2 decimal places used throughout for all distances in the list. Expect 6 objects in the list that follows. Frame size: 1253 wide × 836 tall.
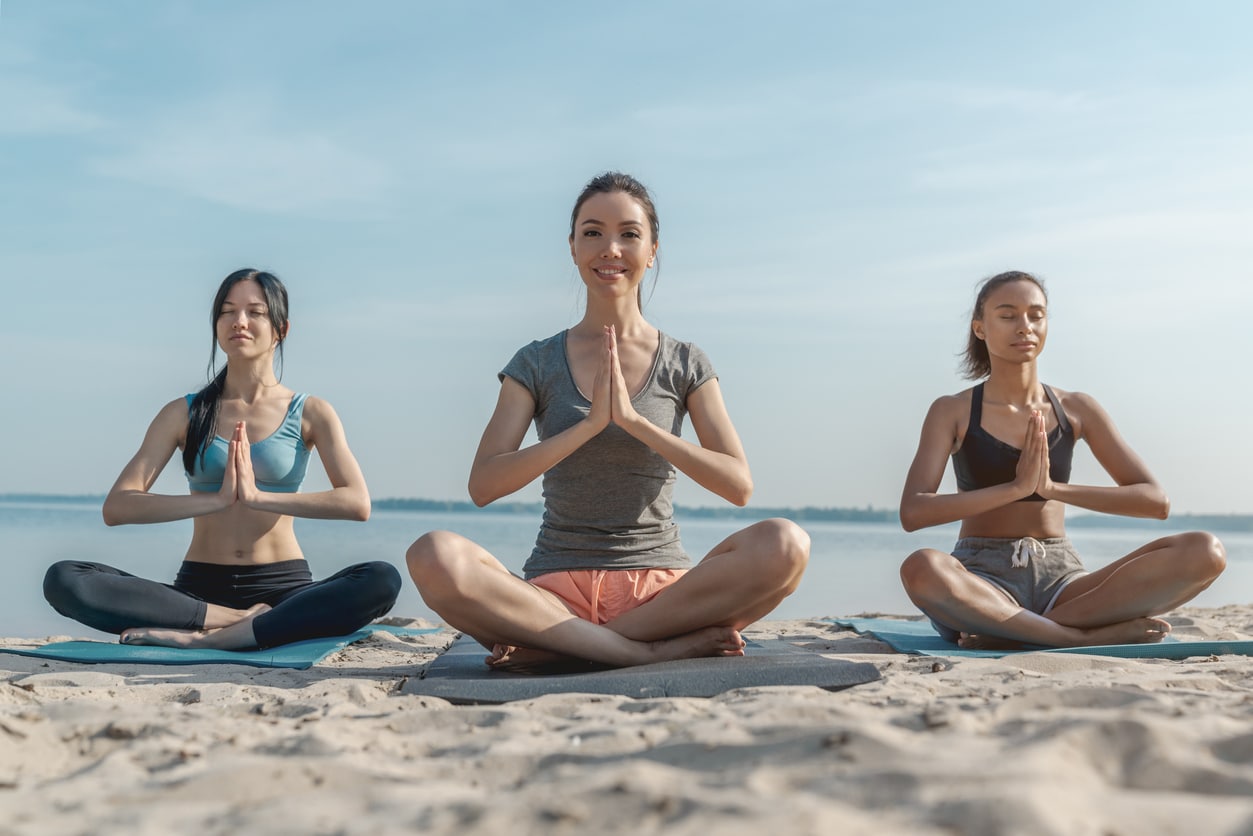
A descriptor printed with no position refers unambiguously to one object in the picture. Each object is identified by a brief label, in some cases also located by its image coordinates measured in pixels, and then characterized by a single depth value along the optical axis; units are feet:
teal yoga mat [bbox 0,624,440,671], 13.15
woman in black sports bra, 13.99
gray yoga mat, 9.60
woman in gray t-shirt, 11.39
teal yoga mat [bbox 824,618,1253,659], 13.14
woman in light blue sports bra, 14.71
